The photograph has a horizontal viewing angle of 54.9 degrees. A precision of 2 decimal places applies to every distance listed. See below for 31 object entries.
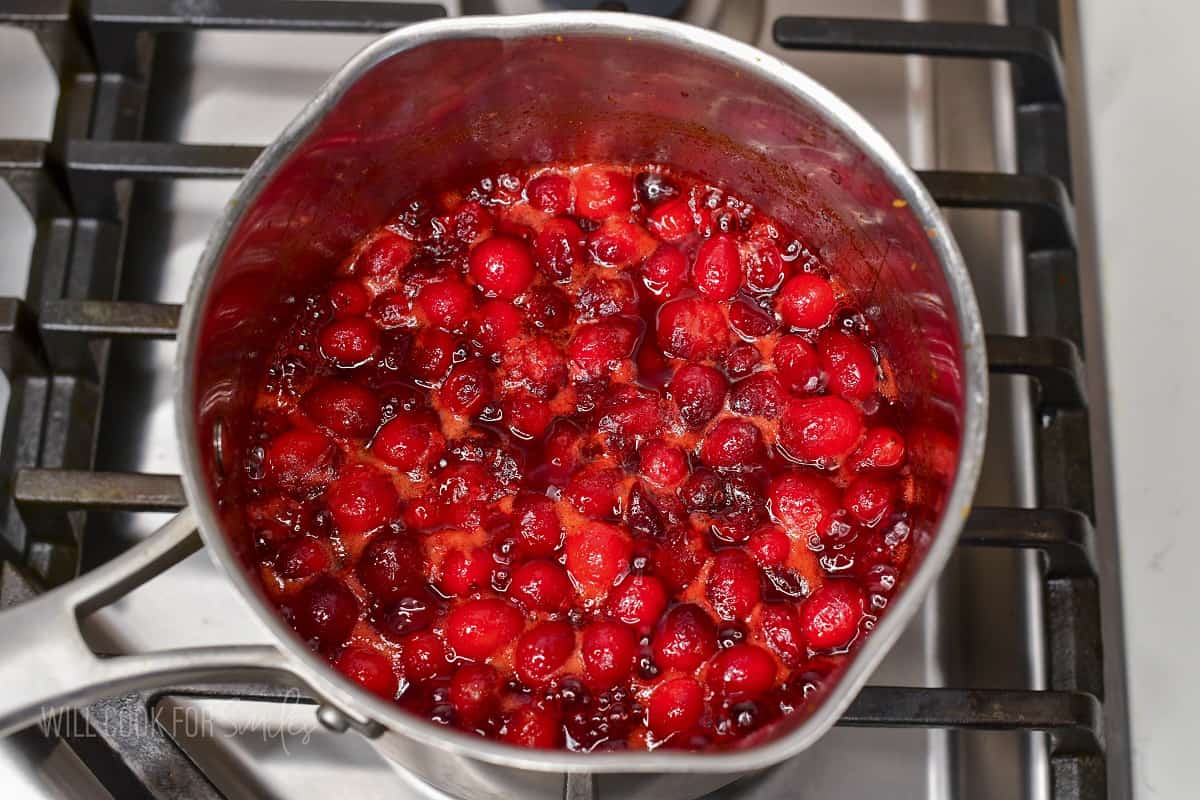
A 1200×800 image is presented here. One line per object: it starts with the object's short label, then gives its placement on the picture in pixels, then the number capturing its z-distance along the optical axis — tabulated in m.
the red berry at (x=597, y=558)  0.73
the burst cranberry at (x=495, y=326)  0.79
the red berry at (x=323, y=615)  0.71
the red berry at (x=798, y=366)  0.78
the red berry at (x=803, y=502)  0.74
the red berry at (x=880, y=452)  0.76
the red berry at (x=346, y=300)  0.81
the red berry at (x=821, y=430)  0.76
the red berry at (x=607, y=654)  0.71
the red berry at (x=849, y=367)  0.78
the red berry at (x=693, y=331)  0.79
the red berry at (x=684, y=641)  0.71
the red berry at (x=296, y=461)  0.75
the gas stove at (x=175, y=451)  0.70
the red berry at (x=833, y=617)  0.71
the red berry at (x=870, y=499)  0.74
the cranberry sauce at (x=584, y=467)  0.71
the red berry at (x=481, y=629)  0.71
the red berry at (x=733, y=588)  0.73
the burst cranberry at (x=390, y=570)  0.73
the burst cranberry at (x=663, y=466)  0.76
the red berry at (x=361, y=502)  0.74
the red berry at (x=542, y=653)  0.71
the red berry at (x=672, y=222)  0.82
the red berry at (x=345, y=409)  0.76
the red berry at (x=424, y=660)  0.71
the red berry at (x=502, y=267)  0.80
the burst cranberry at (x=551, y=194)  0.84
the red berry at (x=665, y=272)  0.81
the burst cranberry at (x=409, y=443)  0.75
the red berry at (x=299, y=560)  0.73
